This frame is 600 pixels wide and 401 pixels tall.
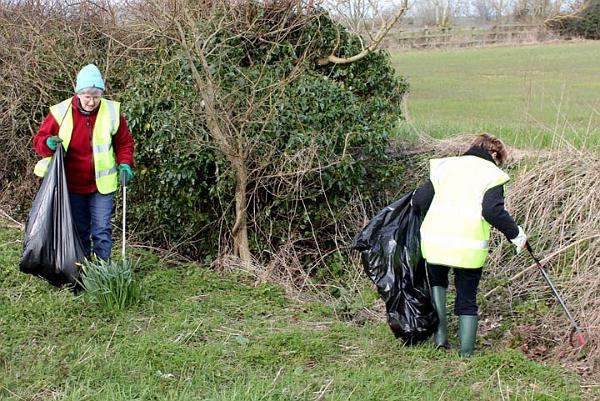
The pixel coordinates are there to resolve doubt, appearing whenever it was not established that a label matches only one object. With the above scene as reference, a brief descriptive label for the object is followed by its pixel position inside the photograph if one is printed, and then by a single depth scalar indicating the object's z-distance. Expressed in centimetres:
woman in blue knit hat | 624
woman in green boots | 502
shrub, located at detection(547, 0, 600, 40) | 3650
